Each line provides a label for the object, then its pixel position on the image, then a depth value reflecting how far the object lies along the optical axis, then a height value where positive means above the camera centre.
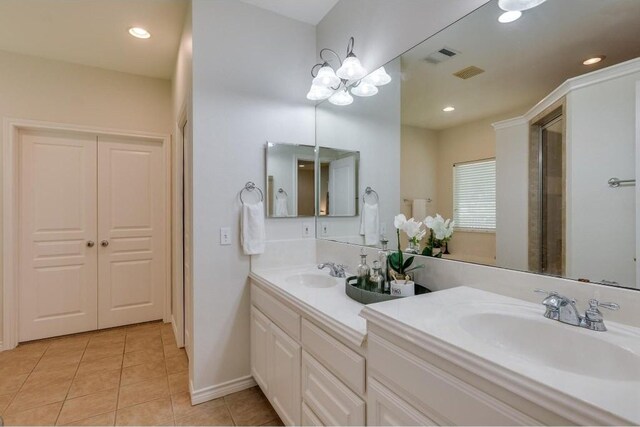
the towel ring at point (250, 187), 2.09 +0.18
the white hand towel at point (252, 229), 2.04 -0.10
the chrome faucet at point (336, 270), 1.94 -0.37
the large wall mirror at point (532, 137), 0.95 +0.30
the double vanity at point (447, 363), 0.61 -0.41
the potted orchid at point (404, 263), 1.34 -0.24
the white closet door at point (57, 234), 2.84 -0.19
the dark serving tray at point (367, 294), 1.32 -0.36
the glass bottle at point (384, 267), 1.44 -0.26
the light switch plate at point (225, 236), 2.02 -0.15
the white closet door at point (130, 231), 3.15 -0.19
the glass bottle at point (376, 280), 1.44 -0.32
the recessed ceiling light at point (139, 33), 2.41 +1.47
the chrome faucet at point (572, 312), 0.87 -0.30
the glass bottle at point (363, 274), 1.52 -0.31
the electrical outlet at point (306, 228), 2.36 -0.12
